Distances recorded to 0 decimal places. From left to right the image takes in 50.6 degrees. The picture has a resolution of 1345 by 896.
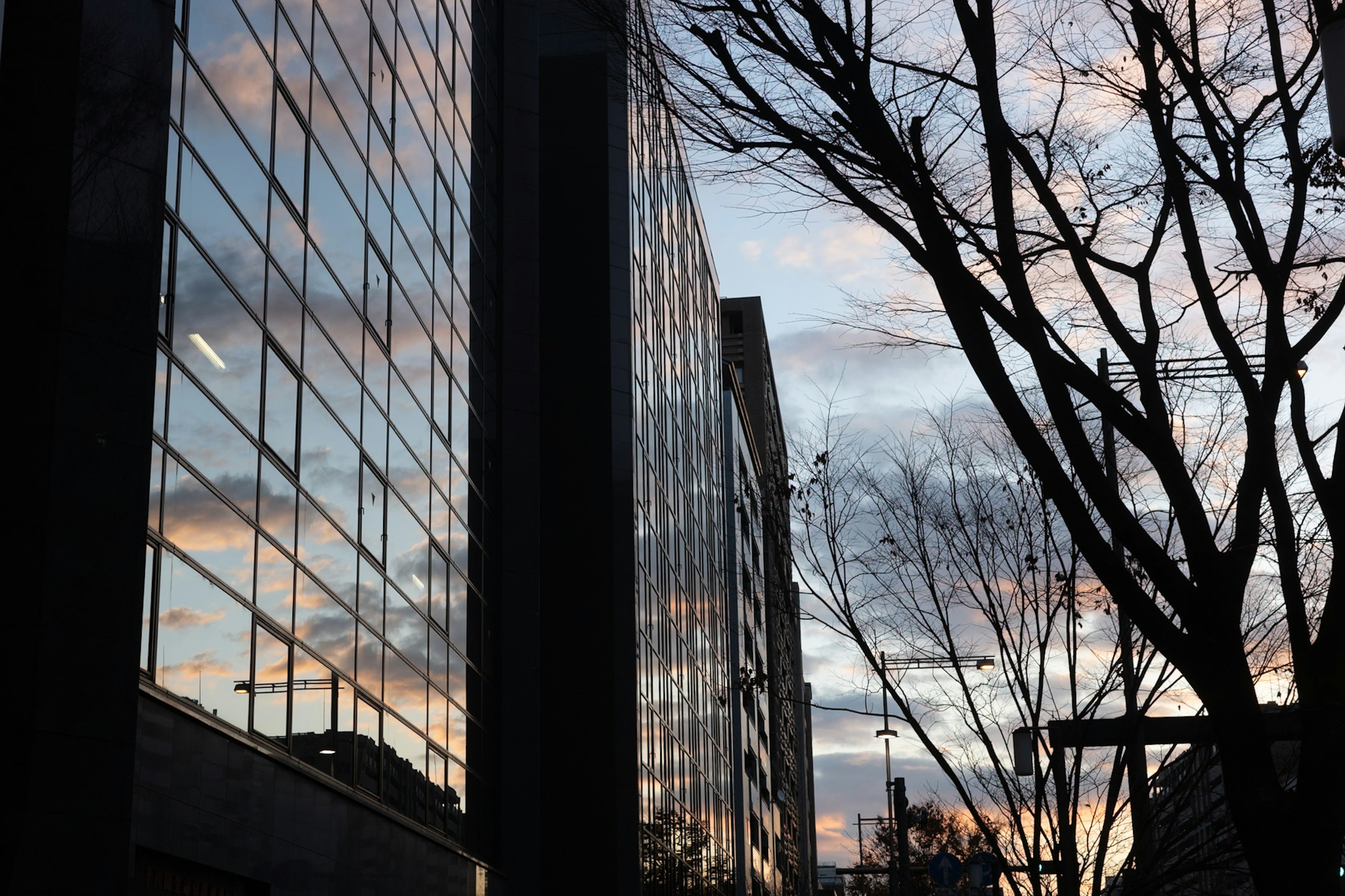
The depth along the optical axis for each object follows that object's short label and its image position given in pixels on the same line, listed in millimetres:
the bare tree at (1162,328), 6828
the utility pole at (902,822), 35875
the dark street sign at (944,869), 22688
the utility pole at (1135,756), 14109
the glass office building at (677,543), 41438
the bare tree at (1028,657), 14547
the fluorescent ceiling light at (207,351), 16391
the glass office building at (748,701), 66750
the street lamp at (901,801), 16172
